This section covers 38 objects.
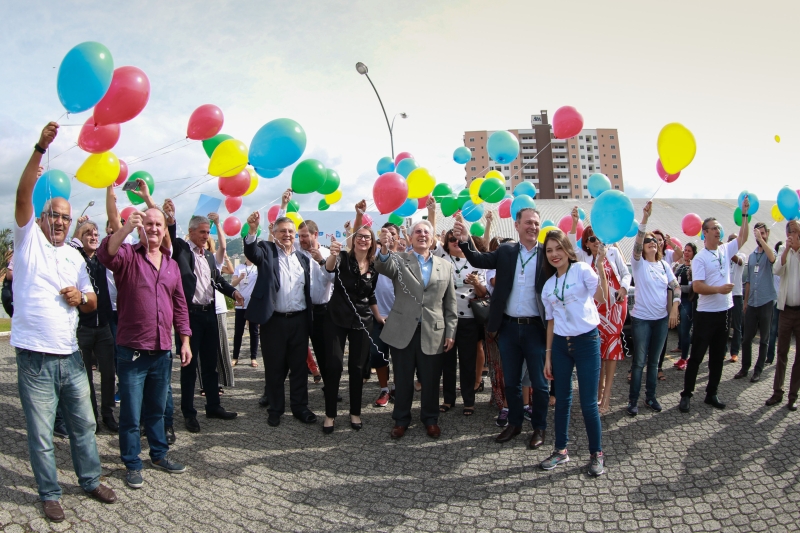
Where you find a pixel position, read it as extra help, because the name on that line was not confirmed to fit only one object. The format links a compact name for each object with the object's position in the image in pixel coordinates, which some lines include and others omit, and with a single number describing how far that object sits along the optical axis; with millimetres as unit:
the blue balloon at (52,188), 4320
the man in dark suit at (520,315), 4281
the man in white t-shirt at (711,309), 5145
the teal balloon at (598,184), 7379
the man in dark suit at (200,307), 4762
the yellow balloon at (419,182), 6406
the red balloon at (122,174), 5491
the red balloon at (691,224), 9203
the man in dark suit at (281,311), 4812
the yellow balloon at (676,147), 4973
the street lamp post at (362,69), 13242
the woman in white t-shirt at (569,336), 3732
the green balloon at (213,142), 5926
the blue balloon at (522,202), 7957
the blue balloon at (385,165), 8547
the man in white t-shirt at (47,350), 3119
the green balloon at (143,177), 6078
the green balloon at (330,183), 6811
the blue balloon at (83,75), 3682
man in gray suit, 4578
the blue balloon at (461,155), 8773
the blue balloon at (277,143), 4965
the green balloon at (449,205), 8344
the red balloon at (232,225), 9477
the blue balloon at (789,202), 6355
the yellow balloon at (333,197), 8594
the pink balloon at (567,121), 6637
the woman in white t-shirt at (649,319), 5105
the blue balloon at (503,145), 7289
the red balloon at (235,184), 5805
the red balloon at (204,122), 5387
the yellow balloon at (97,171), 4930
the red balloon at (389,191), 5594
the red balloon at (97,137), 4531
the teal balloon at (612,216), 4438
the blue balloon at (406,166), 7688
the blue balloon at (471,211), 8434
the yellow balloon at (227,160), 5293
